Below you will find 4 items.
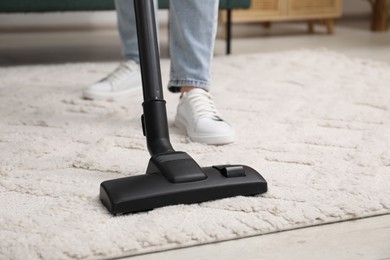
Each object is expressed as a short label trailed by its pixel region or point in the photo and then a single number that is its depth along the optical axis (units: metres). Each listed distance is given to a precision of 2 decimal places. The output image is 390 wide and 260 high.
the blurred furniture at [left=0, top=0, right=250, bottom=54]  2.33
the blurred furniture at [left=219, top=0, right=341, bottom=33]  3.47
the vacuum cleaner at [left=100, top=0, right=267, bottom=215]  0.94
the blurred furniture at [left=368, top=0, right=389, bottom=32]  3.79
